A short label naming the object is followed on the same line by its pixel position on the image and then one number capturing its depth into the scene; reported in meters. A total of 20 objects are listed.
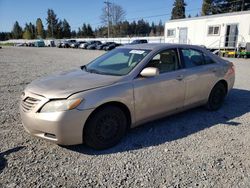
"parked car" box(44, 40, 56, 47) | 62.22
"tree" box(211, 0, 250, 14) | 56.52
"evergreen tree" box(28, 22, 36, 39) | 100.50
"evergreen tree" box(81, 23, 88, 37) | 95.31
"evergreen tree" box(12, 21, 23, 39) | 109.94
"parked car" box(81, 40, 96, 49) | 43.25
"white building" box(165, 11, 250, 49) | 21.14
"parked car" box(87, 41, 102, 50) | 40.76
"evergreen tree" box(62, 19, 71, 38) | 91.60
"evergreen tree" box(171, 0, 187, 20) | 68.88
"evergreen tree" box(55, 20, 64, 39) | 89.69
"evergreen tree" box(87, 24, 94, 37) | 95.78
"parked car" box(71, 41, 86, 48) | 46.66
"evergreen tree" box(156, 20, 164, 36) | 93.97
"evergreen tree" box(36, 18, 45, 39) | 94.44
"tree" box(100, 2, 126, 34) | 75.44
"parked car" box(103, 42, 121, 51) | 36.72
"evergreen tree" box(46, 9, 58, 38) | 89.11
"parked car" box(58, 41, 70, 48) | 50.76
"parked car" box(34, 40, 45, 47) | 61.75
